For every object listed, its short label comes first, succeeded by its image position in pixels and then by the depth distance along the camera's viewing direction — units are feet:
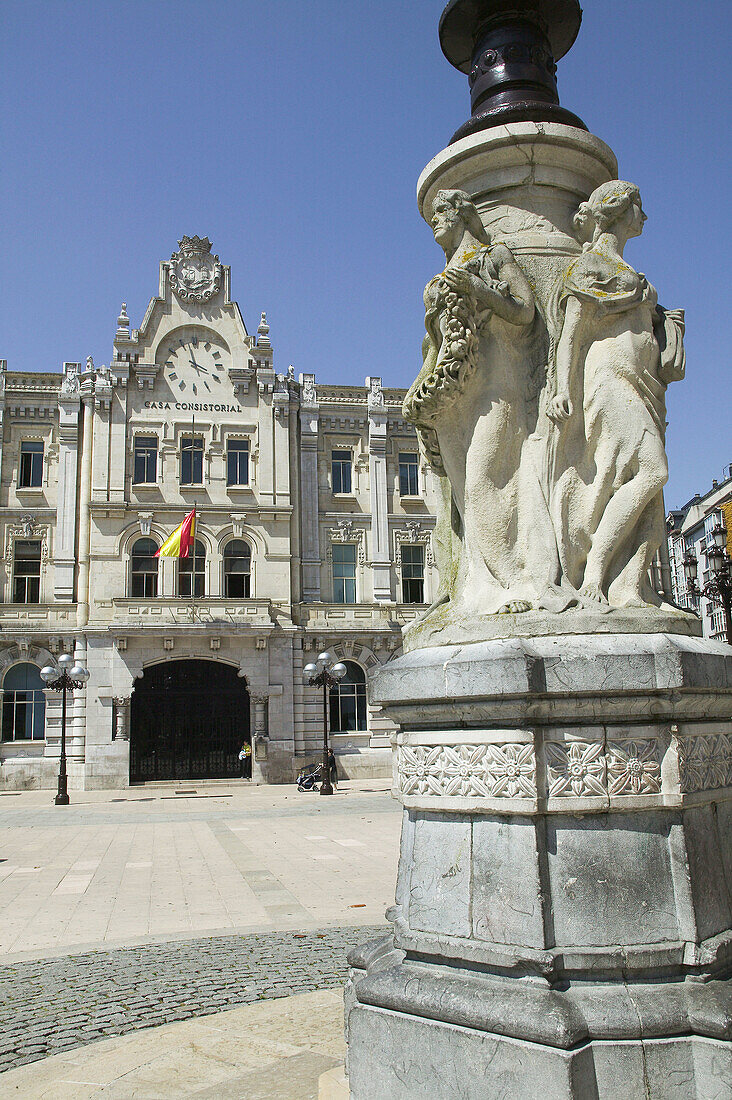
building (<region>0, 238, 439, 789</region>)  101.35
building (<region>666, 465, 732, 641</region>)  178.09
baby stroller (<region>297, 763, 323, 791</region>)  90.48
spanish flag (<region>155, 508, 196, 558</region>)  97.86
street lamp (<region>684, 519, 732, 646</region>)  59.13
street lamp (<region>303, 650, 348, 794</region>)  85.56
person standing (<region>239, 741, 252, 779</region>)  101.45
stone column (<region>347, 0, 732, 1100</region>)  10.56
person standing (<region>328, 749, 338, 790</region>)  92.32
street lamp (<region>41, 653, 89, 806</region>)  81.20
